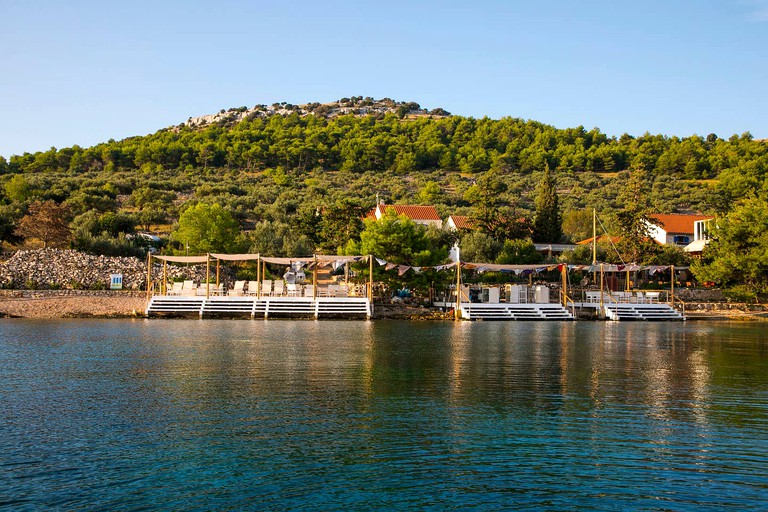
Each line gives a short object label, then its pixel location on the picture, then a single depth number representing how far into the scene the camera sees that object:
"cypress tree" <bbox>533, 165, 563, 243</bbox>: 65.62
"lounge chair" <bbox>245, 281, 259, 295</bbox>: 41.64
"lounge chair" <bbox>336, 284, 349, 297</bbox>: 41.59
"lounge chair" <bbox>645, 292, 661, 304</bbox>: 45.47
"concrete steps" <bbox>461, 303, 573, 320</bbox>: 41.78
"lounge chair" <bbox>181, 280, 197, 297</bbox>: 41.41
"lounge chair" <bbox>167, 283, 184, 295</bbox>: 41.50
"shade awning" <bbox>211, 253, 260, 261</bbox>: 40.09
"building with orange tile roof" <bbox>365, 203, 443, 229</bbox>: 69.12
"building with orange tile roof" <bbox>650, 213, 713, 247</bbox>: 67.25
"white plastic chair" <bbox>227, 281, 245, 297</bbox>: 41.16
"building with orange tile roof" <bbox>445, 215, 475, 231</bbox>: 62.74
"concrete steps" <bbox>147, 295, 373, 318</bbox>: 40.09
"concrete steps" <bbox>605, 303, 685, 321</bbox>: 43.41
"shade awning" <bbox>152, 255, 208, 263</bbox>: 41.06
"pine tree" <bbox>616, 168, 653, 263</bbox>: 54.56
